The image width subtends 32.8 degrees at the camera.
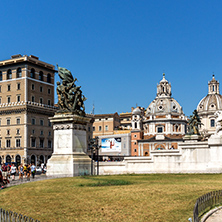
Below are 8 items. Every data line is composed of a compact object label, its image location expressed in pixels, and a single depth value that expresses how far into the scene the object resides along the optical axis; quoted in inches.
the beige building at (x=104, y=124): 6501.0
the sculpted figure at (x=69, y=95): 1159.4
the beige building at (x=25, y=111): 3892.7
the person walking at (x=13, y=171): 1258.9
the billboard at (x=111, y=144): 6087.6
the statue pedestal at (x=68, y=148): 1097.4
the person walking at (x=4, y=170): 1475.1
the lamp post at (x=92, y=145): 1419.8
